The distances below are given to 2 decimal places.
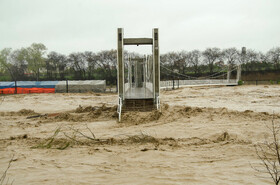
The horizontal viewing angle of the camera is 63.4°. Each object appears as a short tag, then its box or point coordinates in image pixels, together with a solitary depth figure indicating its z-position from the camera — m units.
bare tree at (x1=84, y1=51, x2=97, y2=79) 45.88
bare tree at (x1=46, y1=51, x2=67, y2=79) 47.41
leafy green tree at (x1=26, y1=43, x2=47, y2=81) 44.62
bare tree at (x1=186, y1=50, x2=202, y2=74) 48.06
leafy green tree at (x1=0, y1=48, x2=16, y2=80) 43.87
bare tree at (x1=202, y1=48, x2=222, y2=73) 48.32
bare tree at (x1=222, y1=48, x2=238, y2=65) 48.59
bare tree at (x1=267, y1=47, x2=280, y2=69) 43.41
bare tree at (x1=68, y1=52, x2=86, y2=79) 46.56
